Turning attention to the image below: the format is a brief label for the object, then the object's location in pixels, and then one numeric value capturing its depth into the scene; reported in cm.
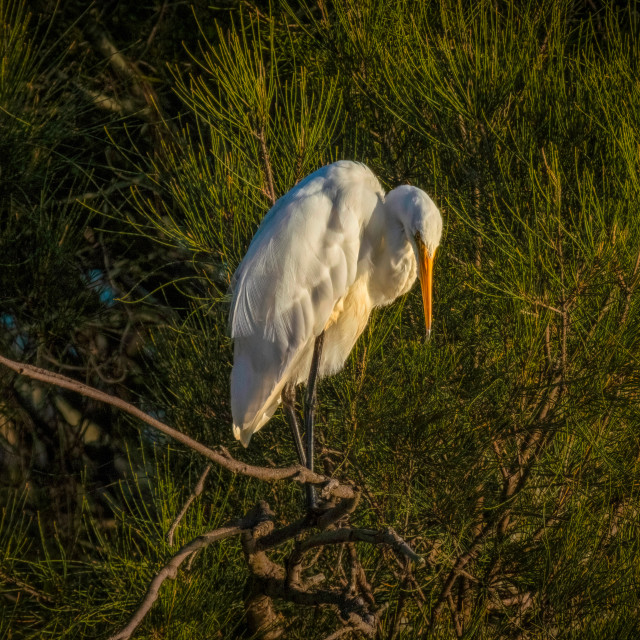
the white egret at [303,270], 1411
